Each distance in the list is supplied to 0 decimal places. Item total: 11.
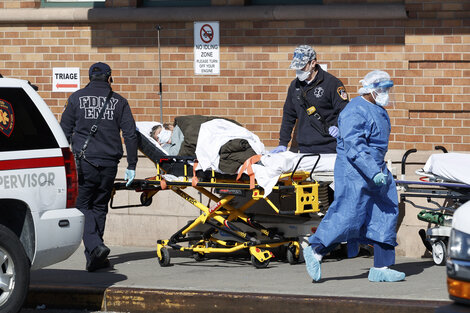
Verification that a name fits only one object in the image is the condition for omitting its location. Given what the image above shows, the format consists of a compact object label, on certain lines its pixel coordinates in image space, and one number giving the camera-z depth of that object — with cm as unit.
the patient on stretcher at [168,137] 2084
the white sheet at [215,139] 1959
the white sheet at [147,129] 2067
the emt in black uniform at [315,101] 2078
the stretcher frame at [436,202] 1958
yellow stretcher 1939
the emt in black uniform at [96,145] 2006
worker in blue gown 1783
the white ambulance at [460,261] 1191
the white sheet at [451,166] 1930
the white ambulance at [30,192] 1584
